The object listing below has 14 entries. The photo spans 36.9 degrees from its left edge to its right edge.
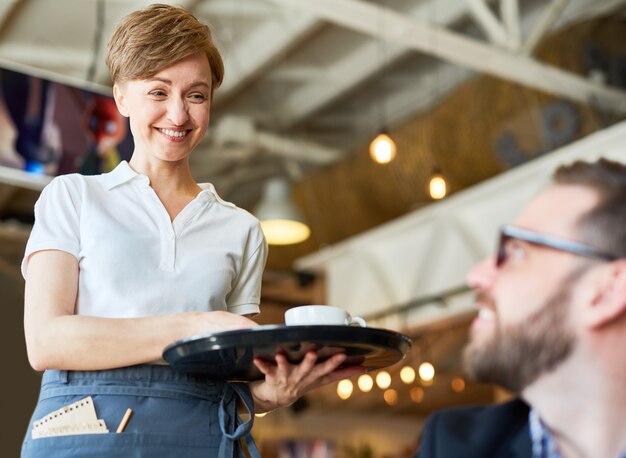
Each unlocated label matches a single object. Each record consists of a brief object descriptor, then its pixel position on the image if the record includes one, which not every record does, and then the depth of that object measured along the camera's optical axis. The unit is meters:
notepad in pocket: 1.28
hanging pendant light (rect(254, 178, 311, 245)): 6.34
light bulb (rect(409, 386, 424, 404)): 12.66
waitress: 1.28
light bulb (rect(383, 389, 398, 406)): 13.04
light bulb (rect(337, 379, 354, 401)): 9.73
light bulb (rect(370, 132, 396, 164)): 5.85
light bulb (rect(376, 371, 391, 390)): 9.01
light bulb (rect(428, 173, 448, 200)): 6.08
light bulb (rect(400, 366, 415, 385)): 8.90
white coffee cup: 1.29
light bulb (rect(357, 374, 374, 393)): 9.52
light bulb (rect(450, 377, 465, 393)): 12.01
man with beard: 1.04
